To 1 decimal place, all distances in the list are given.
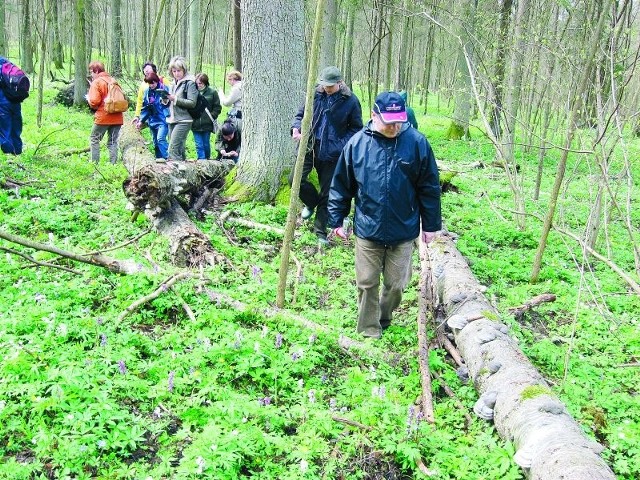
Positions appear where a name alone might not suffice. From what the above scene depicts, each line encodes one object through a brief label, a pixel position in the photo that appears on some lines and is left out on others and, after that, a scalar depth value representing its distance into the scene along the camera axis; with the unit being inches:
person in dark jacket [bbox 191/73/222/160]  374.3
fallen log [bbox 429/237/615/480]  114.3
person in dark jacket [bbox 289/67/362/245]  244.4
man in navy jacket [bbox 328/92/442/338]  167.5
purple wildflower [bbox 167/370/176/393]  141.1
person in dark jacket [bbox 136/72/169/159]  373.1
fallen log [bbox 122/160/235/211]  240.7
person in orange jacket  354.3
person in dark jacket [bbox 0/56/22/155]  319.0
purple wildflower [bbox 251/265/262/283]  212.2
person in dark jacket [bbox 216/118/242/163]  349.7
